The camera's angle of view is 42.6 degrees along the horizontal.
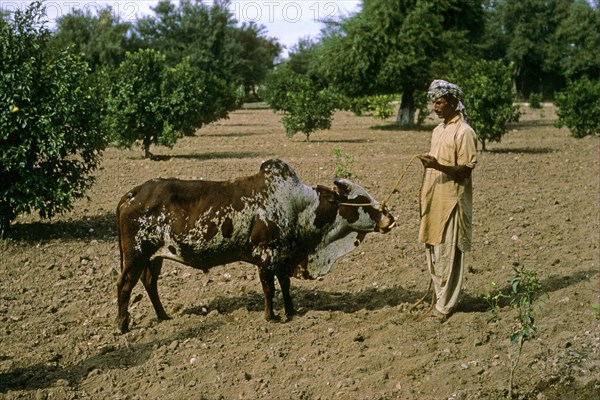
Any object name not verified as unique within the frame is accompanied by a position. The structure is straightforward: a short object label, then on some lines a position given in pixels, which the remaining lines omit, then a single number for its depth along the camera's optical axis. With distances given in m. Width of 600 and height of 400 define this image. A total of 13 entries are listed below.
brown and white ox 6.64
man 6.37
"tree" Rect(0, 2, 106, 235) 9.84
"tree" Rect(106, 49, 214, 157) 18.36
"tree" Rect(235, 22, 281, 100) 58.31
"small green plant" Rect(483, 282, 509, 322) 5.62
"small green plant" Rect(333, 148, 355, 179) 14.23
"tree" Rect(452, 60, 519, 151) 19.88
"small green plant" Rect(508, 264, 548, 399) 4.96
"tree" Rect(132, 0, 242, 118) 55.06
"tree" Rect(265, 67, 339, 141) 23.63
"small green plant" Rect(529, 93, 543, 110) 45.77
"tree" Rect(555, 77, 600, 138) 24.33
